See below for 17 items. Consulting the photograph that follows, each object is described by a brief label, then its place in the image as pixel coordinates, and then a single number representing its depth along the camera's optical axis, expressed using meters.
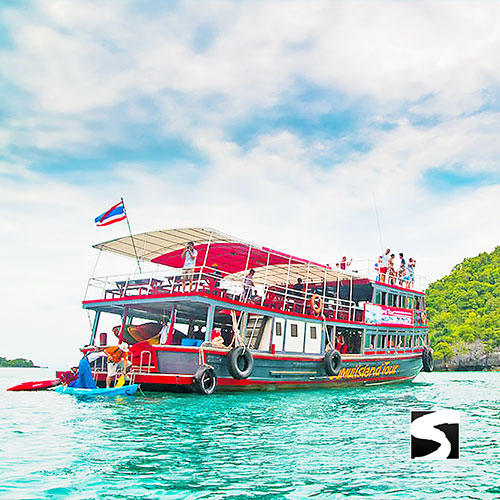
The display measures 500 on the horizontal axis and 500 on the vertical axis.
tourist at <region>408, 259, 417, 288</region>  26.66
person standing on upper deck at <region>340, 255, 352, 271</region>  25.16
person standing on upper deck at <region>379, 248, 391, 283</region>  25.28
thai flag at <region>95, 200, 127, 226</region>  17.98
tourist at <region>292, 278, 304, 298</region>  22.68
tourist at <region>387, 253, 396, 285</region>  25.41
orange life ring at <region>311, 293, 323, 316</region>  19.86
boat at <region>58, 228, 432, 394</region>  15.50
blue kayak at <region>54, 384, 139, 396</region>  14.73
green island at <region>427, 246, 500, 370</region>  73.12
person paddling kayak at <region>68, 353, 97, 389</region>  15.48
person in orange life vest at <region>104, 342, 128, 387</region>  15.42
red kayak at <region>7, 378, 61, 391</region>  19.02
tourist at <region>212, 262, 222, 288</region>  16.19
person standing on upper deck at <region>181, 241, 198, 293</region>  17.11
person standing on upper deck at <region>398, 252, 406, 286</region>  26.21
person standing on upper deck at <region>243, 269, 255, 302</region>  18.04
